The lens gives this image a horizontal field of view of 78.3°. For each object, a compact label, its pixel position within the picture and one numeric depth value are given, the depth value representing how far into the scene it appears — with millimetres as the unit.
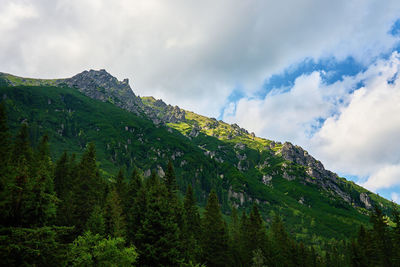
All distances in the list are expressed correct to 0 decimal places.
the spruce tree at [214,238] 52009
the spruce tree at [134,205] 42188
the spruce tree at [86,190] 46750
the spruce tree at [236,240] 67688
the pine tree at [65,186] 45031
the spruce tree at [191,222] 46000
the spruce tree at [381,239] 62406
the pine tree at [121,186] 60450
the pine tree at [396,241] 56438
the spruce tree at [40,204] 24766
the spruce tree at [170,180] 52031
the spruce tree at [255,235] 67000
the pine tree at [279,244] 66188
